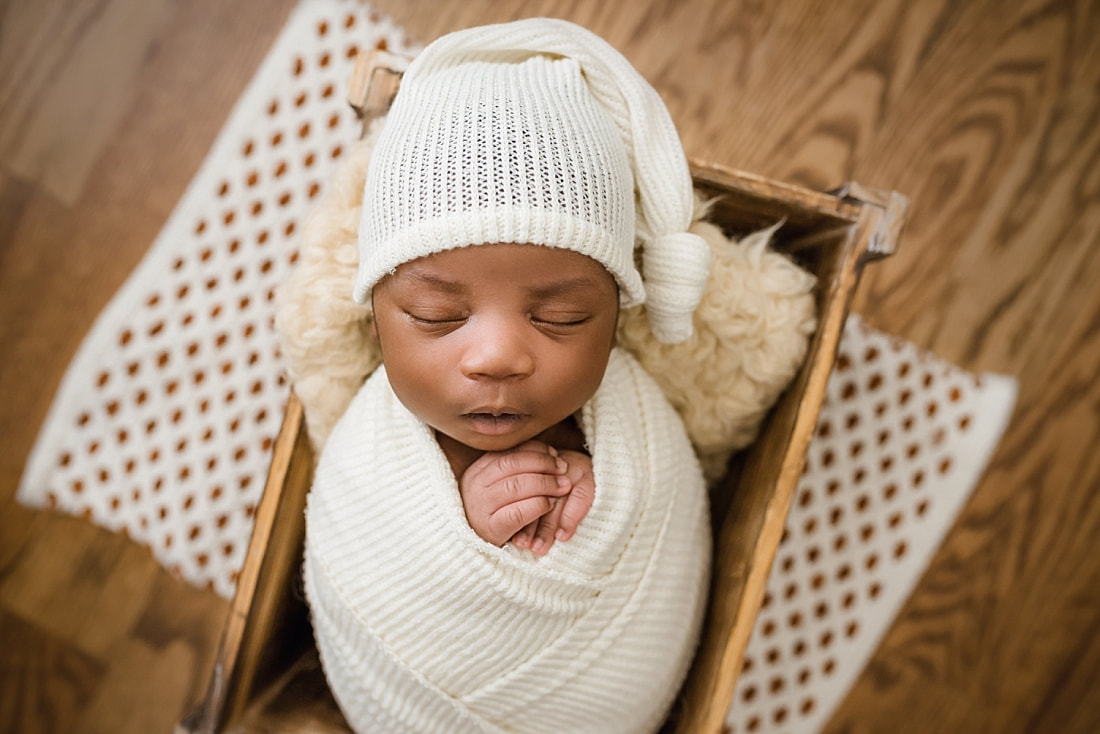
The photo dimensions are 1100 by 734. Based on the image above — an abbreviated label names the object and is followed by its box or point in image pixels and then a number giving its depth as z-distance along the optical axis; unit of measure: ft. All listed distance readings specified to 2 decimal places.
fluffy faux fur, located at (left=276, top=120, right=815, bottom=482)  2.65
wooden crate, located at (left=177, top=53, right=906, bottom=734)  2.54
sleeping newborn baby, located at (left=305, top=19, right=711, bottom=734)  2.07
